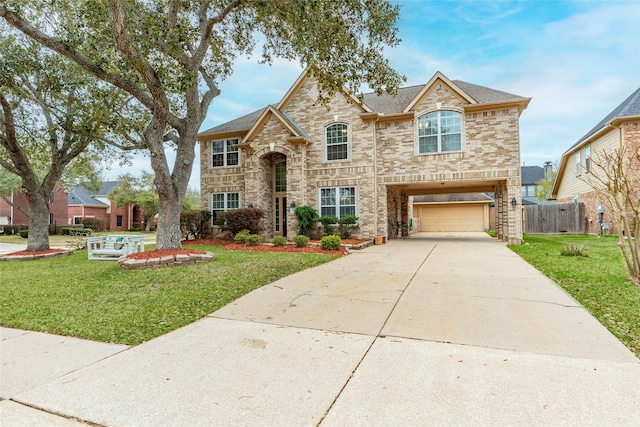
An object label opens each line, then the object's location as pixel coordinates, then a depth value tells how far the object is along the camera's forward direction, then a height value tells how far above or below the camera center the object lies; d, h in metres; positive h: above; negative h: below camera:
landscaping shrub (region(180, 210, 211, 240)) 16.78 -0.46
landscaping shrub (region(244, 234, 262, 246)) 13.45 -1.10
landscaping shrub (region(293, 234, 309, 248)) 12.70 -1.10
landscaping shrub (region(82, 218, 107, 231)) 35.34 -0.82
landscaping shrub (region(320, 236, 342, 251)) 11.91 -1.12
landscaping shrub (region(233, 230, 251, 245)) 13.71 -1.01
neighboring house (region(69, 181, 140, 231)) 37.56 +0.61
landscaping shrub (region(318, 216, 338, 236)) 15.20 -0.50
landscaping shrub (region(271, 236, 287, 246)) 13.04 -1.11
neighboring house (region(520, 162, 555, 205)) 43.34 +4.09
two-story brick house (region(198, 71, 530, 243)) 14.12 +2.77
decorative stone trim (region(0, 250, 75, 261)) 11.03 -1.37
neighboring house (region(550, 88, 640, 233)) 15.20 +3.22
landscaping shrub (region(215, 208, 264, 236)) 15.14 -0.27
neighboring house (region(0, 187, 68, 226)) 32.88 +0.63
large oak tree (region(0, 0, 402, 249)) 7.00 +4.08
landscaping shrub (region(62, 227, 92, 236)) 24.97 -1.27
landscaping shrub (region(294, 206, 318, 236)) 15.09 -0.16
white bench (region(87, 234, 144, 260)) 10.16 -0.98
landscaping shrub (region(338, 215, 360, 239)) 14.89 -0.62
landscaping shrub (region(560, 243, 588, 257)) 9.59 -1.25
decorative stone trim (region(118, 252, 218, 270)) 8.12 -1.20
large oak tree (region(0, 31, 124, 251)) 10.73 +3.80
